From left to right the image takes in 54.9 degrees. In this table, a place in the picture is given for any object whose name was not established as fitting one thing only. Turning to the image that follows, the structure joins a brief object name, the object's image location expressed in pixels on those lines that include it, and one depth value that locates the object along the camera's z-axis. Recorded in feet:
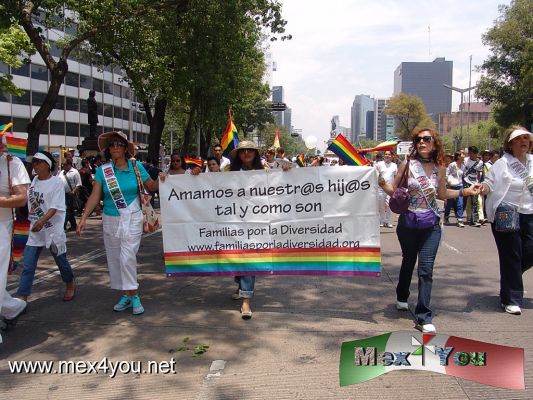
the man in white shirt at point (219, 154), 26.24
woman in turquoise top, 16.98
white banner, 17.33
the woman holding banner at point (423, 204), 15.52
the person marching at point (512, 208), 17.35
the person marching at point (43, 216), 17.71
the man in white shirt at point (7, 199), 13.96
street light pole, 127.73
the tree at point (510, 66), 94.48
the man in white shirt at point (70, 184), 38.51
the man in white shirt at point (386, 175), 37.86
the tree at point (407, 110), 209.28
